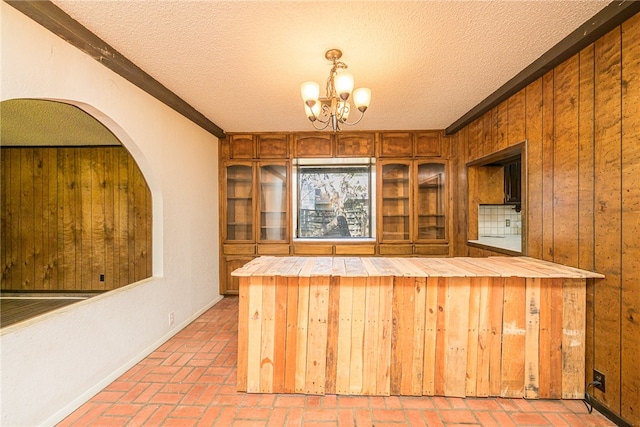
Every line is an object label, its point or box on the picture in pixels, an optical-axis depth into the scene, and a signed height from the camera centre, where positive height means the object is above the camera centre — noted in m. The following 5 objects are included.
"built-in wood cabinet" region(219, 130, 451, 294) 4.07 +0.27
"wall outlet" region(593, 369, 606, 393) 1.80 -1.10
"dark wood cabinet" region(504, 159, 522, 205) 3.33 +0.35
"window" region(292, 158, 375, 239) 4.47 +0.19
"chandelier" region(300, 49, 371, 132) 1.87 +0.84
